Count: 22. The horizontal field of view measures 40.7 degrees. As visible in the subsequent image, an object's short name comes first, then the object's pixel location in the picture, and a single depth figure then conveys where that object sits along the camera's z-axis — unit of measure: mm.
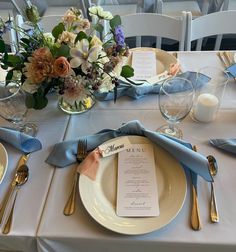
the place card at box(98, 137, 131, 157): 849
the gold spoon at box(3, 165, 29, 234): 797
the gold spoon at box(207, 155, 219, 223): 704
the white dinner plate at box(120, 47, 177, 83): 1168
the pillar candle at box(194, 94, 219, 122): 944
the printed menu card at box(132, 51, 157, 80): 1133
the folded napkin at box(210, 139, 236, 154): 854
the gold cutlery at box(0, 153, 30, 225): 739
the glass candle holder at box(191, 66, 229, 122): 950
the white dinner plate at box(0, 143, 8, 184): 813
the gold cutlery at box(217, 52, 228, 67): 1192
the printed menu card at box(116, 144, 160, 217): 720
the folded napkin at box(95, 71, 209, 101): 1054
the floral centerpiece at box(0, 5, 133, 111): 783
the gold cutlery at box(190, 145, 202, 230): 691
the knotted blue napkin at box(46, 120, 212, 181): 782
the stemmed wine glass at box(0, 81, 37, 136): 911
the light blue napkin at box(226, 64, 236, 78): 1107
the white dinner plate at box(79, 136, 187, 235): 689
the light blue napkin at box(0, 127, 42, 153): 884
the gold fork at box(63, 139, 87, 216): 731
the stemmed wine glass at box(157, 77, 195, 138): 915
